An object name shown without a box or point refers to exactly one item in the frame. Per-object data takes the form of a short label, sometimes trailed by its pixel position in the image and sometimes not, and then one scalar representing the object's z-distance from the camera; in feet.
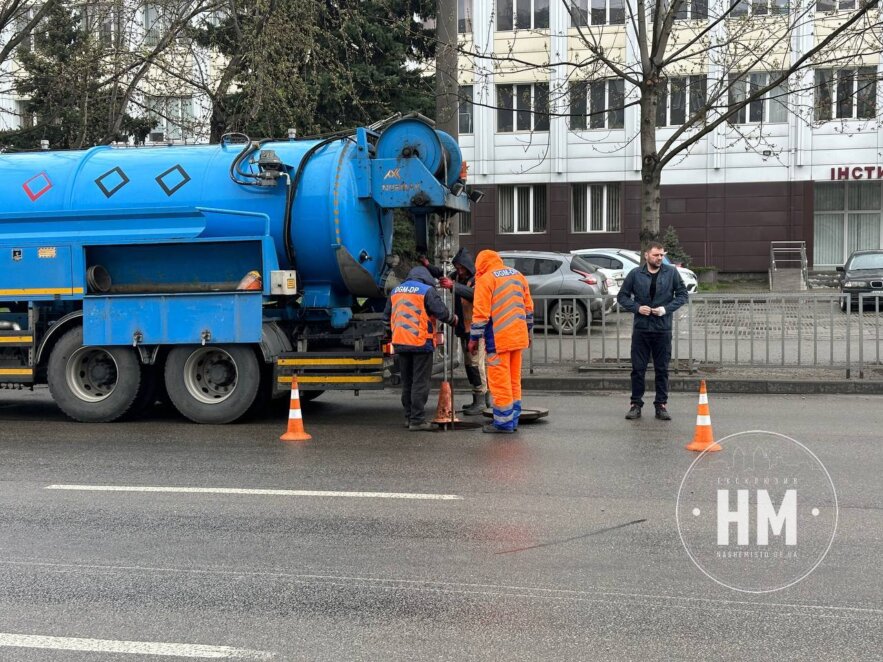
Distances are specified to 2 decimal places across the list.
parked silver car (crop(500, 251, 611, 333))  64.39
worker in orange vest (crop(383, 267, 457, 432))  31.58
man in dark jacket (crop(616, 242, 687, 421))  33.47
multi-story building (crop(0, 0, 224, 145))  59.52
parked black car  77.56
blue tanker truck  33.78
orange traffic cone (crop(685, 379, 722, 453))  27.20
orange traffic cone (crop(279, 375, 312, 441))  30.94
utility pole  42.50
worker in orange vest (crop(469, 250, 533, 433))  30.60
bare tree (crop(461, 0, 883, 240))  43.06
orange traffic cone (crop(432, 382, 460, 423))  32.27
